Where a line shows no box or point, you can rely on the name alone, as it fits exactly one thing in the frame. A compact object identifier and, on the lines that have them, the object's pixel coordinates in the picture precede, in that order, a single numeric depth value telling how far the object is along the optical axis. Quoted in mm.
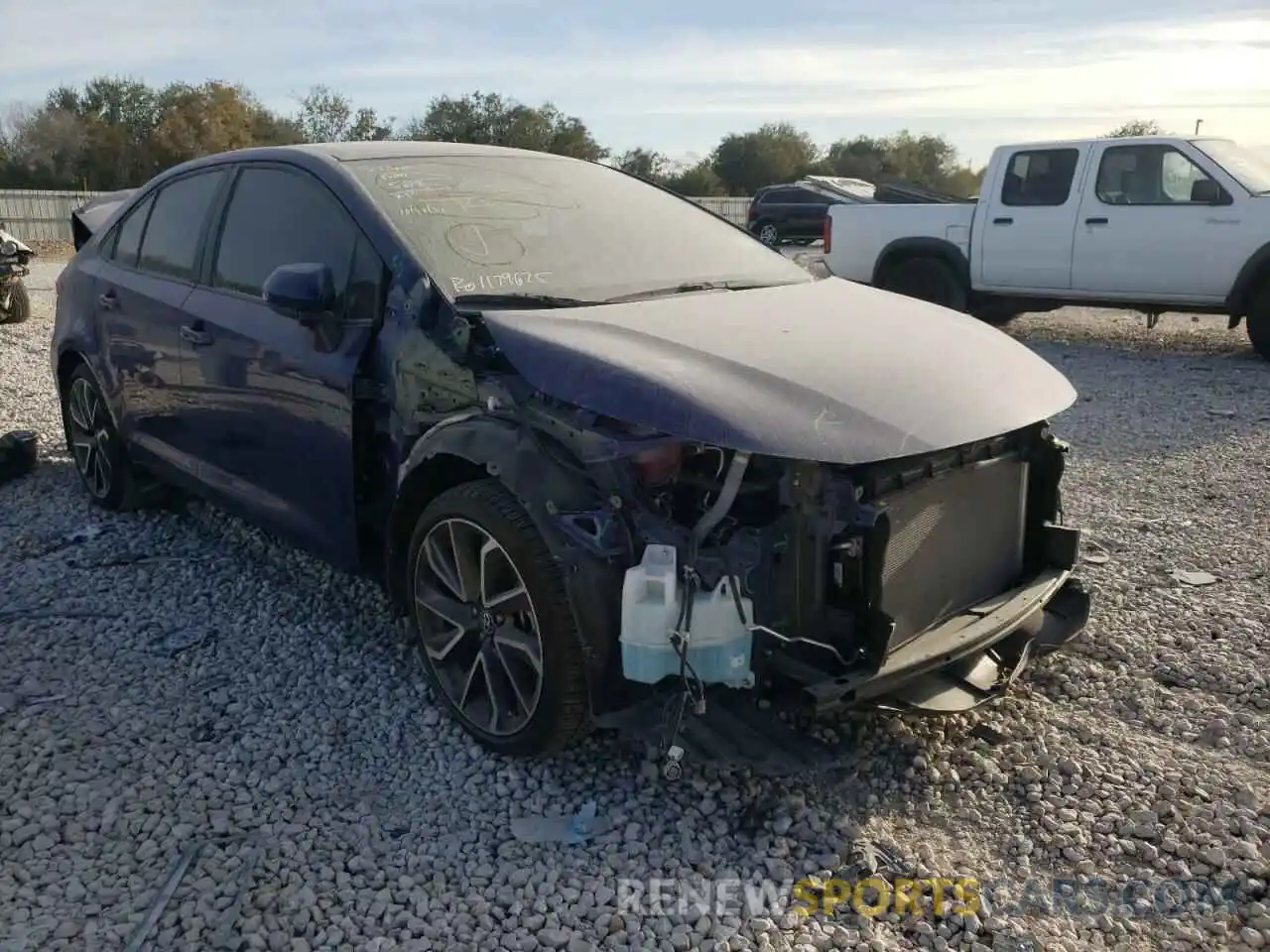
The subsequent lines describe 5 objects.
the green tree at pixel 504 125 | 45406
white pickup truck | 9586
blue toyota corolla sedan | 2857
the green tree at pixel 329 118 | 47594
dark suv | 25266
